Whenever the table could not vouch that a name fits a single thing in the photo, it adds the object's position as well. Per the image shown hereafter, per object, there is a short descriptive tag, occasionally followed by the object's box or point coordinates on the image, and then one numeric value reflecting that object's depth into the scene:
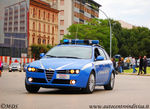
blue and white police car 14.55
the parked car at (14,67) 70.69
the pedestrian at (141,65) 47.49
